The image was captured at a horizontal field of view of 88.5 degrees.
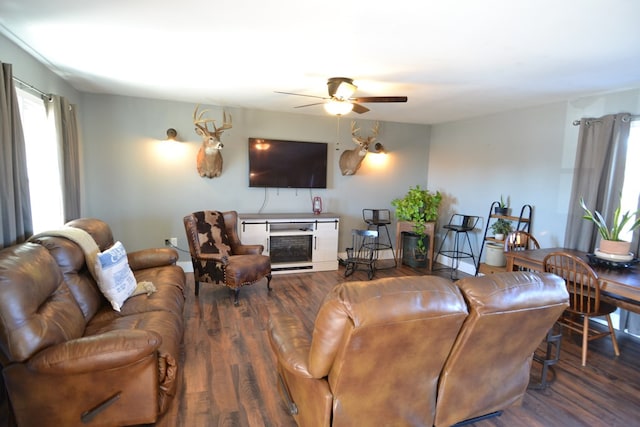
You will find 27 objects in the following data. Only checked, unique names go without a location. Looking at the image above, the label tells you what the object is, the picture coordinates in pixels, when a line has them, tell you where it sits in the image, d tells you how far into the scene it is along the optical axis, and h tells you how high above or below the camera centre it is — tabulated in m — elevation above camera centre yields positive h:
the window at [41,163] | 2.88 +0.05
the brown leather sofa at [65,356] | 1.61 -0.97
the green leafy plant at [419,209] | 5.18 -0.46
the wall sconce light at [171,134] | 4.41 +0.52
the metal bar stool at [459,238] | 4.99 -0.93
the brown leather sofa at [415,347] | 1.35 -0.79
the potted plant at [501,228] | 4.31 -0.60
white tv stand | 4.71 -0.93
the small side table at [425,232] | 5.21 -0.85
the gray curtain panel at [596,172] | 3.27 +0.14
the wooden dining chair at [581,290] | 2.59 -0.89
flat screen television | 4.94 +0.20
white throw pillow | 2.46 -0.81
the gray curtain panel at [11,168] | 2.15 +0.00
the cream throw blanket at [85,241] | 2.38 -0.54
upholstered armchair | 3.70 -0.95
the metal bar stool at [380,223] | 5.41 -0.71
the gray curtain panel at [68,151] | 3.18 +0.19
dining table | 2.44 -0.71
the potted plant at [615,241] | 2.82 -0.48
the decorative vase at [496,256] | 4.23 -0.94
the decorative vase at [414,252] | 5.42 -1.18
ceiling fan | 3.19 +0.80
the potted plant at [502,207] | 4.46 -0.34
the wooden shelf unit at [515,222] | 4.19 -0.51
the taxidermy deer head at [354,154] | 4.98 +0.39
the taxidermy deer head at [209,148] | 4.21 +0.34
